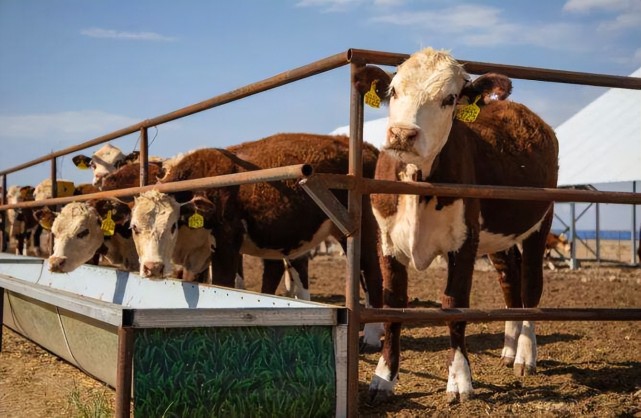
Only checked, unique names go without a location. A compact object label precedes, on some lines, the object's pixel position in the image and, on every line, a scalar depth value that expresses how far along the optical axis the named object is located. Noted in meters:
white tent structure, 18.95
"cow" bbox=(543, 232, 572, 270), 20.45
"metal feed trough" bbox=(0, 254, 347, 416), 3.14
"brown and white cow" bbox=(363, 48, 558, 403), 4.28
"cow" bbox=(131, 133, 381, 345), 6.62
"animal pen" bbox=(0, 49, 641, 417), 3.16
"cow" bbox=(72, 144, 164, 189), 11.65
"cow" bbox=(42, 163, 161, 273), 7.65
